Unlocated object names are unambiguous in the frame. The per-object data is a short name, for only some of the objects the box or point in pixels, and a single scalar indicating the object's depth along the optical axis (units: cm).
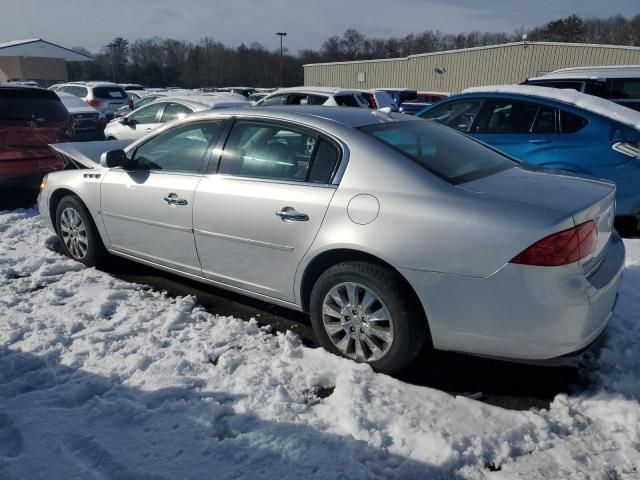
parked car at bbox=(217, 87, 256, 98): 3211
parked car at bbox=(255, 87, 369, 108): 1175
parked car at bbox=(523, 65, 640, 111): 1050
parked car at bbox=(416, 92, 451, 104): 1988
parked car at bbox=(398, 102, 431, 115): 1658
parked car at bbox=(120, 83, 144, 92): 2906
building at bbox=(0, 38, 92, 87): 4356
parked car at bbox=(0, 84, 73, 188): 677
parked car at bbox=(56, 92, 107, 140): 1435
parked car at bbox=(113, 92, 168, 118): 1533
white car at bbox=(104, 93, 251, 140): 1012
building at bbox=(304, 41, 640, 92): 2883
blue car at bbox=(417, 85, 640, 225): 515
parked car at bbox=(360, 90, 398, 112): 1421
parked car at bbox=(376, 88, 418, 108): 1878
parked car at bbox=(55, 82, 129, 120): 1808
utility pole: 6004
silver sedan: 246
